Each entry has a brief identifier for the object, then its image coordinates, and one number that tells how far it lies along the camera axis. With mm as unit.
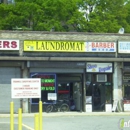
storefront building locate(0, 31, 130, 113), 29000
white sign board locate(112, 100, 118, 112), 30372
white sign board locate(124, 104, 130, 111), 30373
